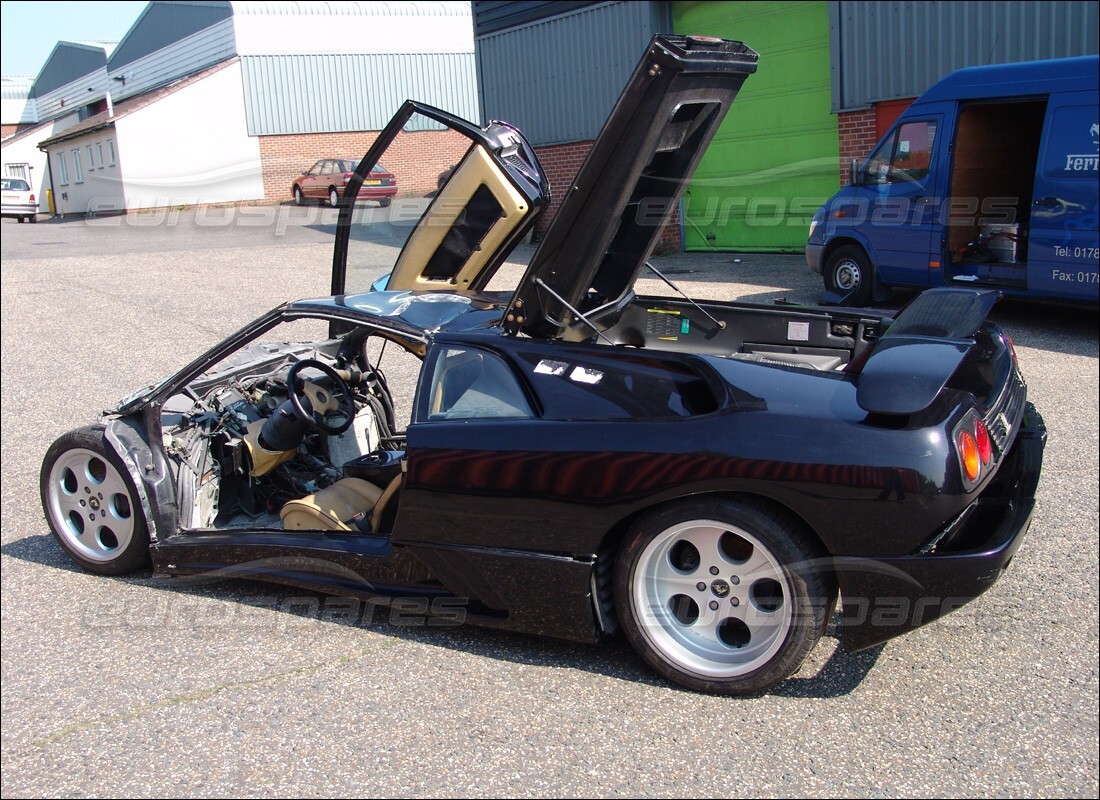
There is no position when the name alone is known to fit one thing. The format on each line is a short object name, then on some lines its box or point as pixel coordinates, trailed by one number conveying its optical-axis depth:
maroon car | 29.30
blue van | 8.91
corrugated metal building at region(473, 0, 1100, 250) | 12.38
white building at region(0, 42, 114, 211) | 44.53
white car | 33.09
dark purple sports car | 3.20
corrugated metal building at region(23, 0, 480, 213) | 33.41
